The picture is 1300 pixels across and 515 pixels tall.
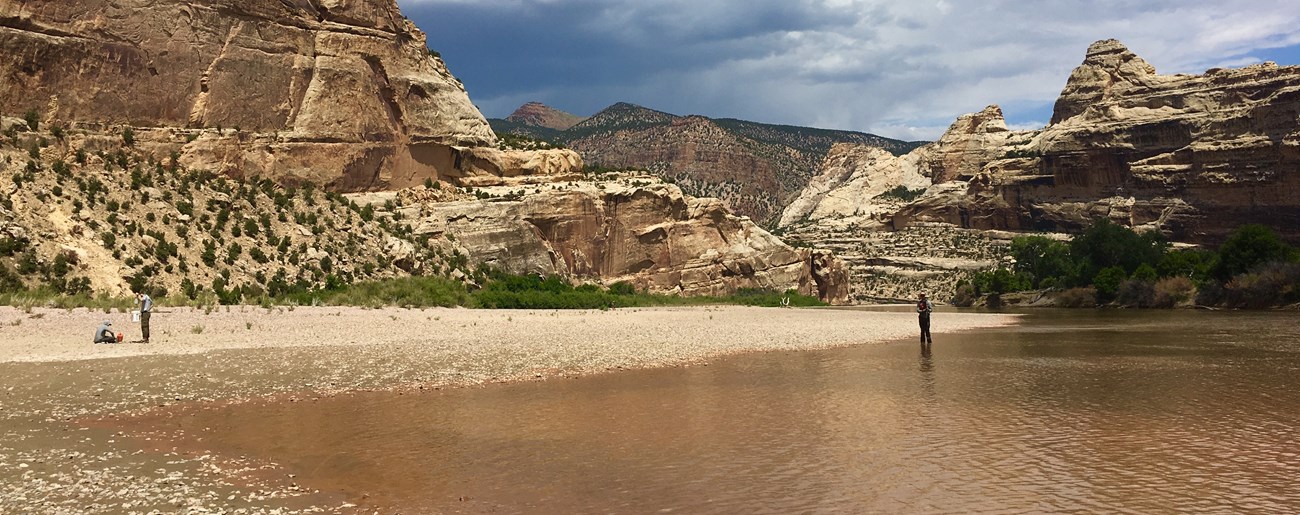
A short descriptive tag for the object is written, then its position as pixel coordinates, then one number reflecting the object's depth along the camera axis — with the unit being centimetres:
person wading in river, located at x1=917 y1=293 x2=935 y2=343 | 2247
